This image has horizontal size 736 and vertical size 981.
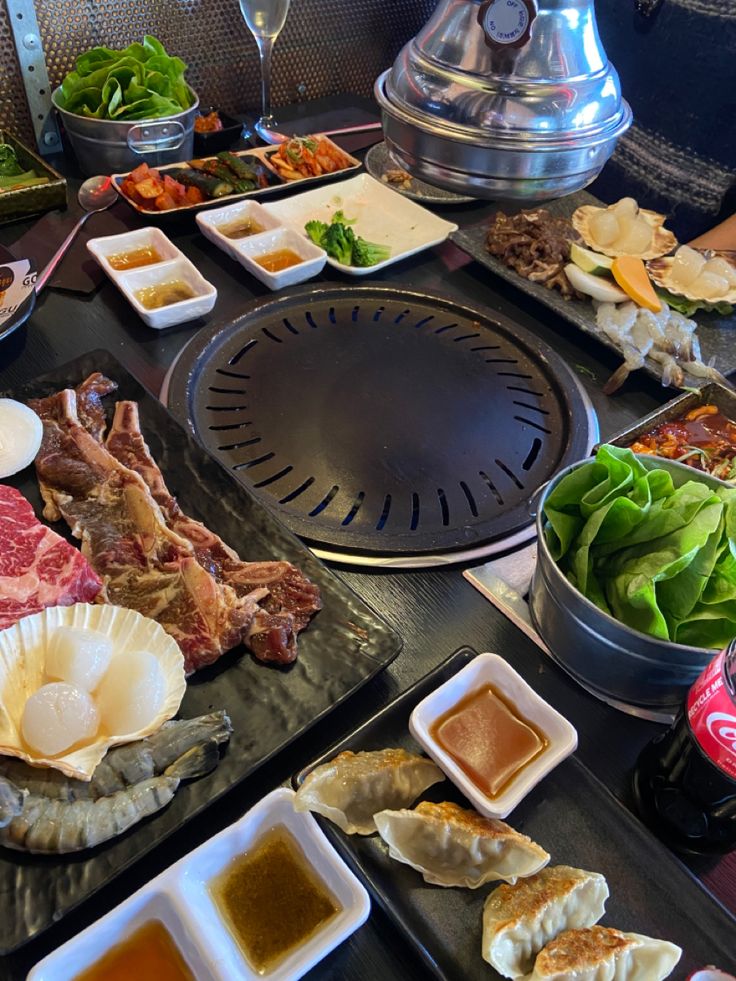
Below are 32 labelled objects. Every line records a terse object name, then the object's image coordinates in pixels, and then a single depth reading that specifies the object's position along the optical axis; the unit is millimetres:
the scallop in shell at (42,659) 388
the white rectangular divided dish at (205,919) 328
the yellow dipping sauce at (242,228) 842
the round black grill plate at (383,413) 565
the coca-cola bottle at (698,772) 357
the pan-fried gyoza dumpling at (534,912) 340
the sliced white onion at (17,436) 542
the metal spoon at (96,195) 847
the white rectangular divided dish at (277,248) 758
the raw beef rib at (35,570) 460
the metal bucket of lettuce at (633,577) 425
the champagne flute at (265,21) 923
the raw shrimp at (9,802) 349
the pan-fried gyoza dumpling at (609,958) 332
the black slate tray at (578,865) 352
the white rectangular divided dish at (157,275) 698
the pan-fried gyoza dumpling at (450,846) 370
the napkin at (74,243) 752
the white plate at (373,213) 869
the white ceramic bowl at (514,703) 389
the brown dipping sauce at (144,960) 332
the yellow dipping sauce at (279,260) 796
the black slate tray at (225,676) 353
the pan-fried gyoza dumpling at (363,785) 377
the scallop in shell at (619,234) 830
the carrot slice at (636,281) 751
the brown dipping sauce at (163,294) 731
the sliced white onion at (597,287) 756
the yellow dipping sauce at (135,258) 773
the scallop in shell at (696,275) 771
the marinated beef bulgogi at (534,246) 791
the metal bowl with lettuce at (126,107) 863
